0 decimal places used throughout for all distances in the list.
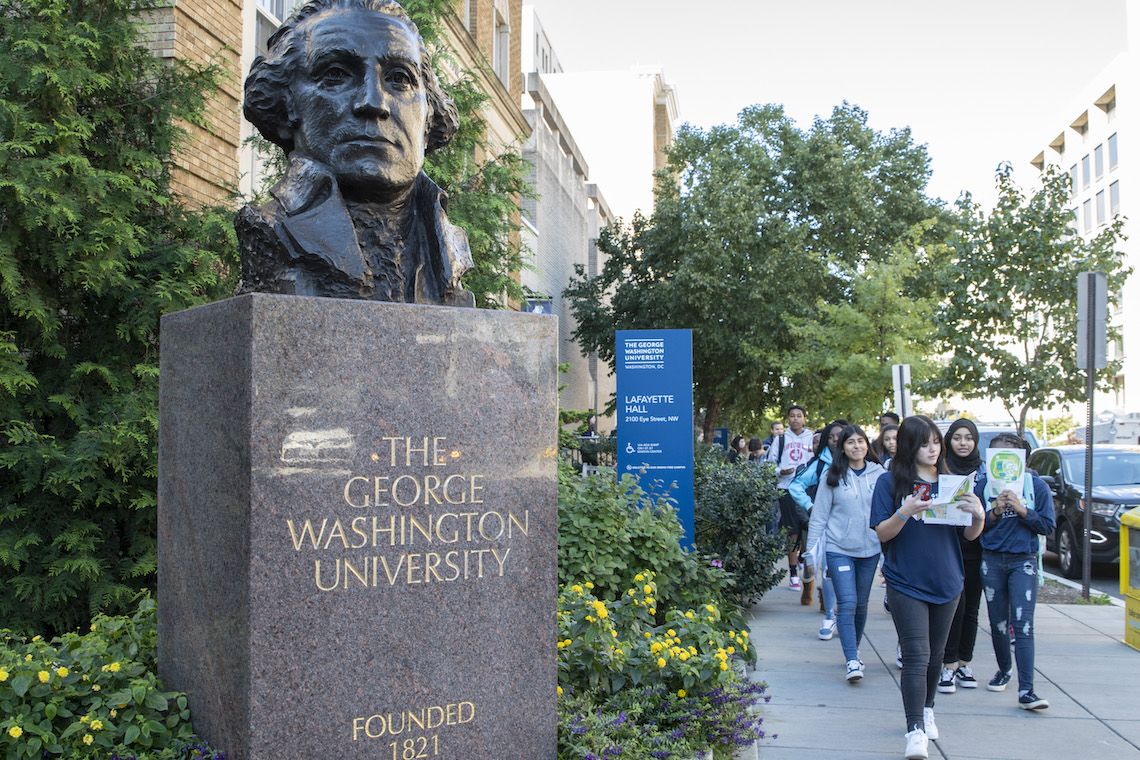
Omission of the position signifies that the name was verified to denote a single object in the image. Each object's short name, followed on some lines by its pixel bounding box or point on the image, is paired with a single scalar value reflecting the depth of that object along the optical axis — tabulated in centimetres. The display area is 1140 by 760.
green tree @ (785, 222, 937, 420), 2711
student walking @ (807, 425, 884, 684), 801
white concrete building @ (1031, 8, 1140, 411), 5850
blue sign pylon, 1182
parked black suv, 1433
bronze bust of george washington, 463
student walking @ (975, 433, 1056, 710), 716
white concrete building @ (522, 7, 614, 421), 3234
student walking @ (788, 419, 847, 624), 966
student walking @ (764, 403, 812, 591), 1209
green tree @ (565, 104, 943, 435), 3219
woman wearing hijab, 738
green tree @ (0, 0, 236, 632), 812
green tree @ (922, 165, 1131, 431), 1712
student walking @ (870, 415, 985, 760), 596
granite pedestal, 409
